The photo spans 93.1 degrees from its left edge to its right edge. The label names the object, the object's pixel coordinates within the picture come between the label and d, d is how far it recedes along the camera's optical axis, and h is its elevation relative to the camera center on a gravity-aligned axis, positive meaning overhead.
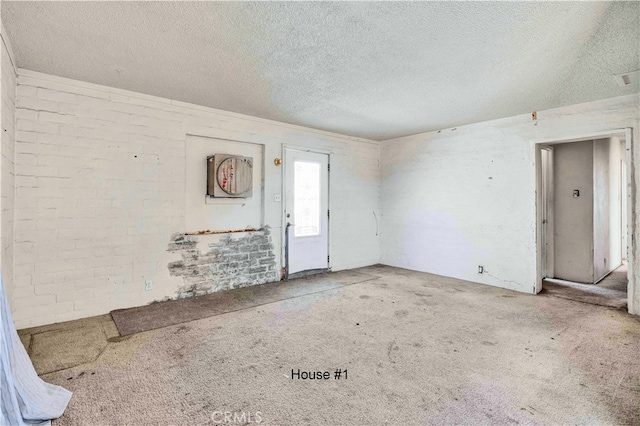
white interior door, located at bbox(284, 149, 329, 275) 5.08 +0.08
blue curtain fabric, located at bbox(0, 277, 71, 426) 1.51 -0.96
